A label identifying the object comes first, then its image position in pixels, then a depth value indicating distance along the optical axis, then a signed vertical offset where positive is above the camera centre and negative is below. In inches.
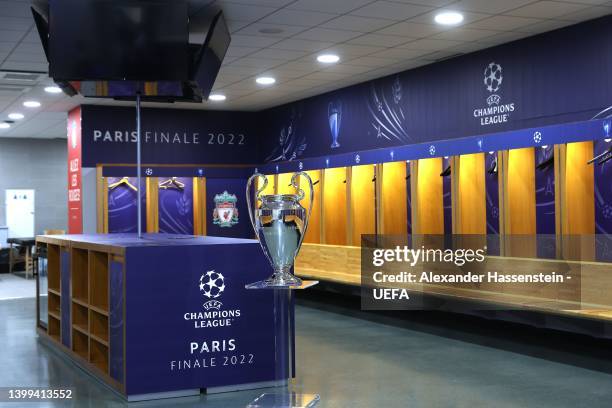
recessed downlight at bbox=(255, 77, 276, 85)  404.2 +72.7
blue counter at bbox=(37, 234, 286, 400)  213.3 -27.9
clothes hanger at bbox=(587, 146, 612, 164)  272.8 +19.8
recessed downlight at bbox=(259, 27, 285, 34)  298.4 +72.5
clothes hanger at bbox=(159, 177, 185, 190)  511.2 +23.5
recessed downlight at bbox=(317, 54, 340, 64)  349.7 +72.6
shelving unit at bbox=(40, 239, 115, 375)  248.4 -27.5
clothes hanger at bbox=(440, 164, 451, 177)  351.6 +19.5
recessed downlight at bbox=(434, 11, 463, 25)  277.3 +72.0
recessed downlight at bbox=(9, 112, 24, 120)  537.6 +75.1
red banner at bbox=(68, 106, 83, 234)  485.1 +30.3
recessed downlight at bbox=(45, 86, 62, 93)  419.5 +72.6
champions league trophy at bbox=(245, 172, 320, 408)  155.1 -4.9
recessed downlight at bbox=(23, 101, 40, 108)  475.5 +73.6
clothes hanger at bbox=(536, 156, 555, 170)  298.6 +19.3
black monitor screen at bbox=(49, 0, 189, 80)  247.4 +58.4
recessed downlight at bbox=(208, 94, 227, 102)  455.3 +72.5
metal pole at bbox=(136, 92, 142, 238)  255.5 +34.5
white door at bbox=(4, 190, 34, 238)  730.2 +9.4
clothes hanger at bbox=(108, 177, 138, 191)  490.6 +23.1
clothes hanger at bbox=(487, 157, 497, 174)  323.3 +19.7
